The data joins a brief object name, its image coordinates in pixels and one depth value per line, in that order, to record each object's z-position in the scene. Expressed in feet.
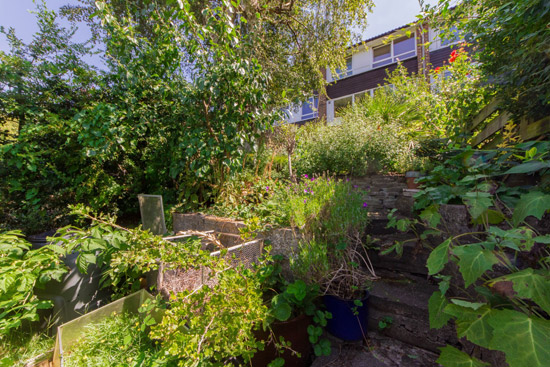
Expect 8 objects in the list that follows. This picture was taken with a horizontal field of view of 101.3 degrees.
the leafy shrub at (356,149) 12.36
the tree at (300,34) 16.12
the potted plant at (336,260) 5.27
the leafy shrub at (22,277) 4.28
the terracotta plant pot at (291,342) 4.70
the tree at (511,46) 4.59
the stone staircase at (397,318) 4.88
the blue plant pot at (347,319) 5.23
